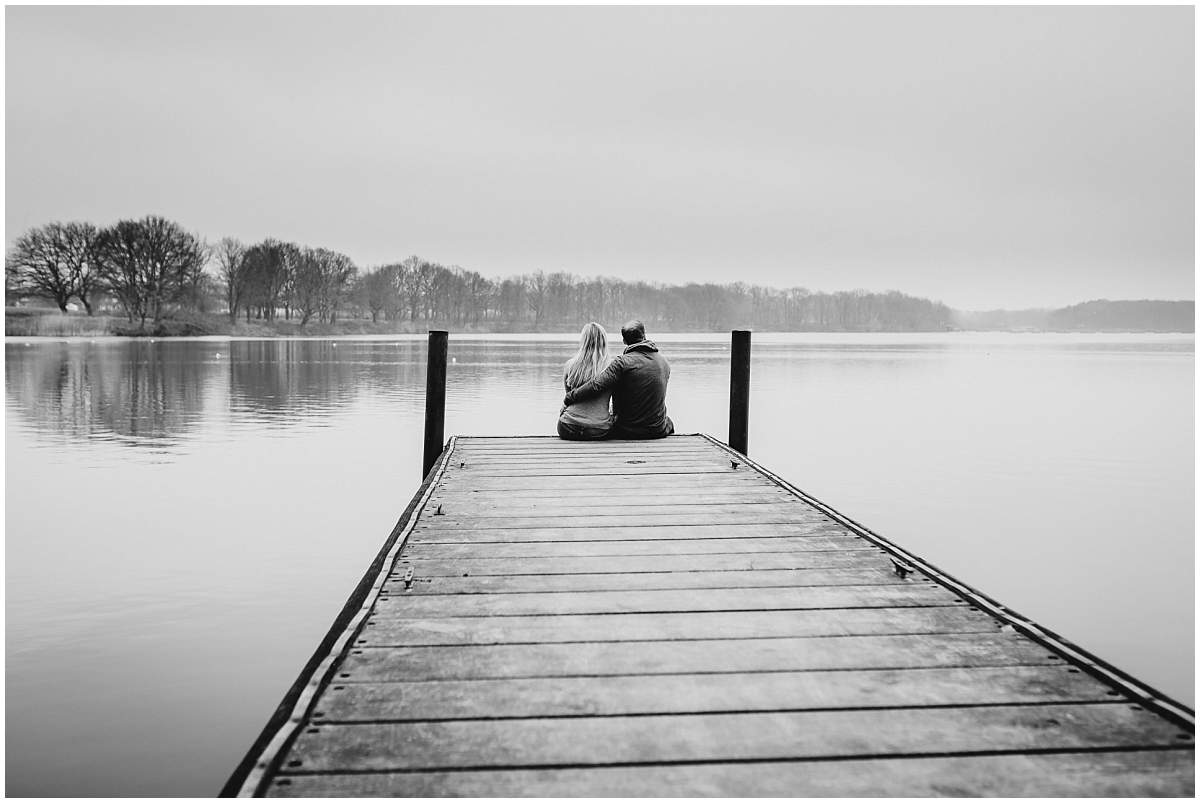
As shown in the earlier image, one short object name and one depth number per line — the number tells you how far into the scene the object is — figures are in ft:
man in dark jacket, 30.27
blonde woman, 31.09
